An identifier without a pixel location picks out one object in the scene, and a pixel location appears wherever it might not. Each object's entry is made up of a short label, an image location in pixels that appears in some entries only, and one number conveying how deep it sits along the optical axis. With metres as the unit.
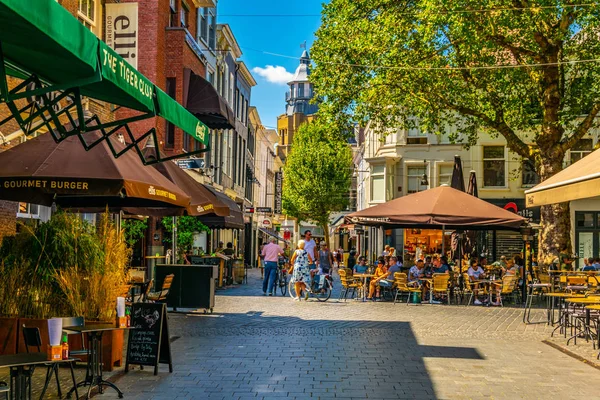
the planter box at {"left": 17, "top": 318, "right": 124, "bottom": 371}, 9.34
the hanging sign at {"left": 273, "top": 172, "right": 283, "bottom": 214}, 62.33
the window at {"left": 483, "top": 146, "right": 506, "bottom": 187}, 39.12
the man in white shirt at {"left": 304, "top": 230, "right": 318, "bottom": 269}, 21.62
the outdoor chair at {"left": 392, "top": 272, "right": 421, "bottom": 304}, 19.51
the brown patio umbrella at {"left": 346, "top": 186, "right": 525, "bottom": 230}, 19.06
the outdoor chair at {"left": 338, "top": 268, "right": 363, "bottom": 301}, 20.97
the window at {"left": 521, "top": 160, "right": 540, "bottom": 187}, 38.25
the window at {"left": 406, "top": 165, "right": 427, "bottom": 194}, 41.38
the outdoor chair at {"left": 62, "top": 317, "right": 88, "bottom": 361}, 7.70
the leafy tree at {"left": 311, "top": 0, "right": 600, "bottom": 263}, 20.45
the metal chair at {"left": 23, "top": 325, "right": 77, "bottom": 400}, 6.62
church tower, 124.12
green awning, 4.96
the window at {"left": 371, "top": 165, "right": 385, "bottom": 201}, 42.56
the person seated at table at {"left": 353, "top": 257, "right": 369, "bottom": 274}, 22.23
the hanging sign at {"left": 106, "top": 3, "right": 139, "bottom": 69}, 22.39
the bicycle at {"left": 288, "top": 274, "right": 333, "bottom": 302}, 20.58
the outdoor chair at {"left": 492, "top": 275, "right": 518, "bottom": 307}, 19.28
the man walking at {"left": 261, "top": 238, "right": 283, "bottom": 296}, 22.36
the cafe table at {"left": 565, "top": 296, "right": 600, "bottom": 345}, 11.93
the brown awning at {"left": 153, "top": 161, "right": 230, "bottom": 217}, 14.30
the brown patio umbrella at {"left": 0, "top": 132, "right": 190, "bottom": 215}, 10.19
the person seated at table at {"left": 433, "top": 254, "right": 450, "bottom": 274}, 20.78
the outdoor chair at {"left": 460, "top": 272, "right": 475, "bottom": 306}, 20.28
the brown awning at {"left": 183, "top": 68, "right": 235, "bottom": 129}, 26.59
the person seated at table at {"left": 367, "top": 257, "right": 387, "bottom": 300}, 20.83
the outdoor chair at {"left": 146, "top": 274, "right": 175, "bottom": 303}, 14.52
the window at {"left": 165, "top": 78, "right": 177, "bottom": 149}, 27.12
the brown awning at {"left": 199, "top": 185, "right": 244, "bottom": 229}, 22.93
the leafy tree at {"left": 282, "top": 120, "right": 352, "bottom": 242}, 60.84
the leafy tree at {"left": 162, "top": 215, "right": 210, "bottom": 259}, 23.64
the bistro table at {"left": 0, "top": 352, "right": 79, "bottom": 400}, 6.26
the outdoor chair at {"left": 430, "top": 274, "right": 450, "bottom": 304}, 19.42
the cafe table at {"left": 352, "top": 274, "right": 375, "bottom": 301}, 20.47
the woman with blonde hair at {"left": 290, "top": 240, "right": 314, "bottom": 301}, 19.95
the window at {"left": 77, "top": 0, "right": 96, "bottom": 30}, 19.89
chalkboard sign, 9.20
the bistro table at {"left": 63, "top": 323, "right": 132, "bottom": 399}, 7.84
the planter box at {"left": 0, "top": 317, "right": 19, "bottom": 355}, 8.91
